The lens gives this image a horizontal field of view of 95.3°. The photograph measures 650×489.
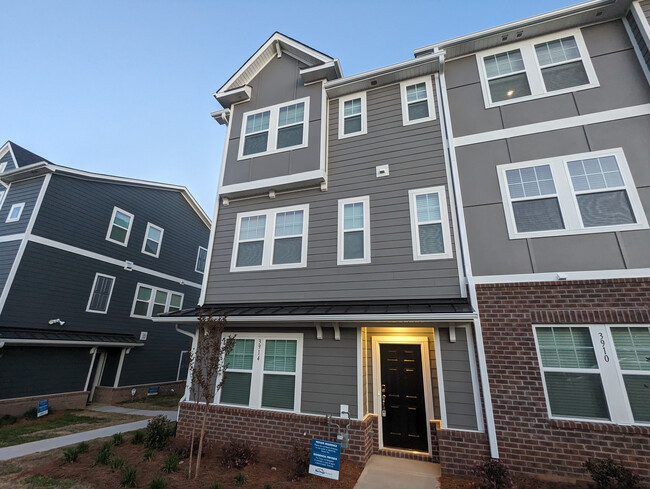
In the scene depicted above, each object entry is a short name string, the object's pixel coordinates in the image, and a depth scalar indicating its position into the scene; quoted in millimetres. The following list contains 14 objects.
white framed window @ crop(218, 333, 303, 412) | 6865
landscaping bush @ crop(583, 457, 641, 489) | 4184
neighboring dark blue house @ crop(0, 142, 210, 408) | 10625
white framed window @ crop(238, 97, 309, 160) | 8883
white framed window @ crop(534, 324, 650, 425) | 4852
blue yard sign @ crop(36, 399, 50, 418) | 10057
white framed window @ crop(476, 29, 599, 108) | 6840
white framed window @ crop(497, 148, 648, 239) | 5684
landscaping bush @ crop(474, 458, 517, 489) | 4566
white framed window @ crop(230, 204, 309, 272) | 8039
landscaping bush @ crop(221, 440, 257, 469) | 5703
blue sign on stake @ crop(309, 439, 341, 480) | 4941
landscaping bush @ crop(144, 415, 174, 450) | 6609
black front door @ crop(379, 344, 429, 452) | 6344
